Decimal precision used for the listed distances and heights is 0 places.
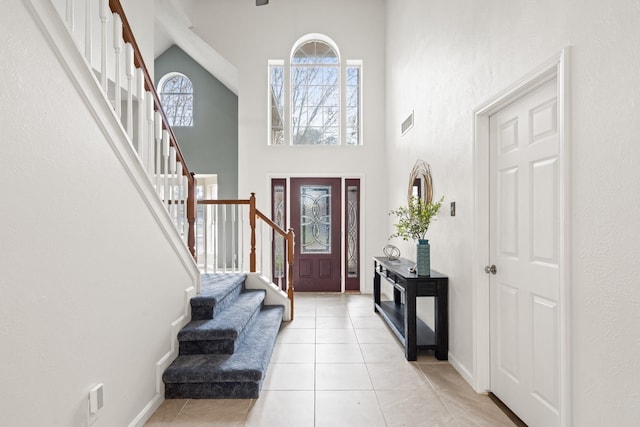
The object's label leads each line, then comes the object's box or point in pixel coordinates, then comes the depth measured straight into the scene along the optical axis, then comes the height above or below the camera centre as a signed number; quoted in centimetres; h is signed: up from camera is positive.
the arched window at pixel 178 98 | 724 +240
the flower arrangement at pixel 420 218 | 339 -4
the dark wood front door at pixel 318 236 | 601 -36
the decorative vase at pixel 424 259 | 327 -42
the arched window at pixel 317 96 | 608 +205
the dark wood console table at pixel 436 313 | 316 -88
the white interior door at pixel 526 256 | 194 -26
